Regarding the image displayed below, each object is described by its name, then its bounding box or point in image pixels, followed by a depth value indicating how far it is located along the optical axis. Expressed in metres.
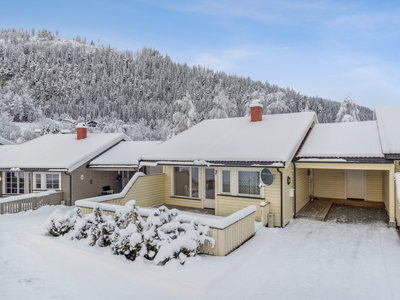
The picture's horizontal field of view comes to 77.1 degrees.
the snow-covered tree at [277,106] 27.77
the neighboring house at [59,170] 13.46
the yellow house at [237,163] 8.78
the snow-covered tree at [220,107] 27.38
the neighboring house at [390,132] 8.03
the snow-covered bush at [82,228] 7.19
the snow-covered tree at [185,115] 26.80
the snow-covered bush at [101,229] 6.66
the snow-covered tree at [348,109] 29.36
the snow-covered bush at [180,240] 5.59
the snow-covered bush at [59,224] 7.62
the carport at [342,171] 8.58
